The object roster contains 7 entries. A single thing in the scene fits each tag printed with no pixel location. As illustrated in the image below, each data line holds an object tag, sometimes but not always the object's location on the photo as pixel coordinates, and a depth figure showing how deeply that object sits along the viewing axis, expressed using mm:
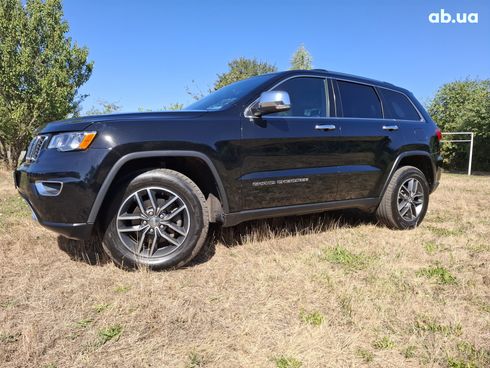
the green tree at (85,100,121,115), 26250
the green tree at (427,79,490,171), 18891
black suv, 2832
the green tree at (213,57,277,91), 33719
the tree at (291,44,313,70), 41438
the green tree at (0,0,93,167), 15305
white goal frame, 17331
